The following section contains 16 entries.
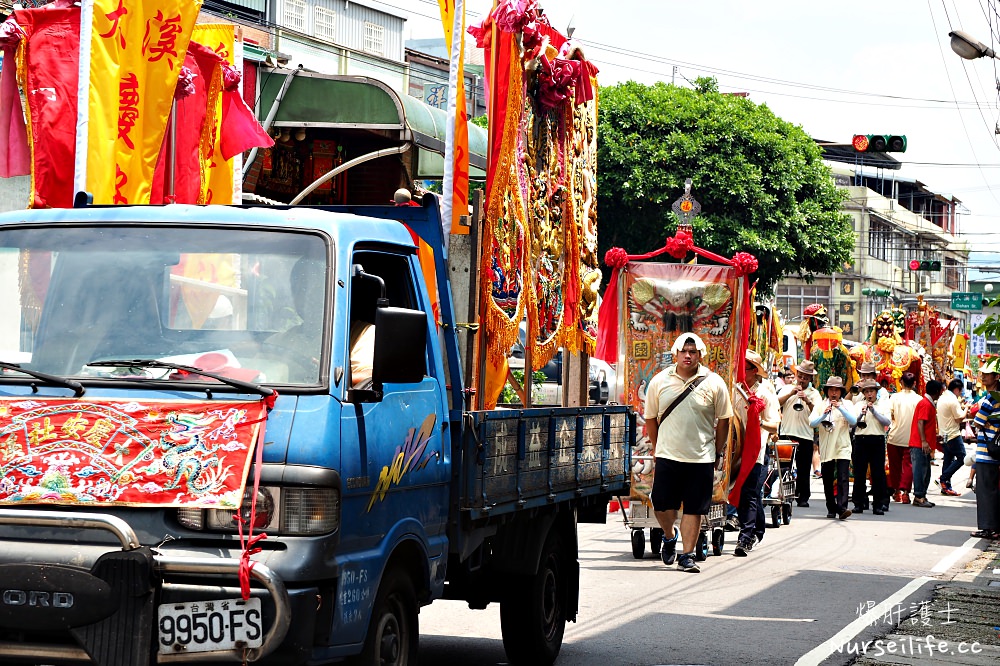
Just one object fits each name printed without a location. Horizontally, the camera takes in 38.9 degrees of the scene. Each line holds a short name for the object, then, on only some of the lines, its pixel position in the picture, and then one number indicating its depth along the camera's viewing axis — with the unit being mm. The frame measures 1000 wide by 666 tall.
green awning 14906
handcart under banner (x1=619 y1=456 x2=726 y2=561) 13555
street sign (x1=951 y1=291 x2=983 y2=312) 72000
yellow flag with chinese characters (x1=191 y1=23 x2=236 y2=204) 11508
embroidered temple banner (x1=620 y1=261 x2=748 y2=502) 14734
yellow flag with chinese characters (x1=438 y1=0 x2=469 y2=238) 7746
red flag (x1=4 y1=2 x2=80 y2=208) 9977
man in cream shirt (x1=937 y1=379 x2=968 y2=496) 22375
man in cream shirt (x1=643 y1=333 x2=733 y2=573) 11922
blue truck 4730
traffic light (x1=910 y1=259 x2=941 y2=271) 59228
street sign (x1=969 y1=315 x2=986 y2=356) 73781
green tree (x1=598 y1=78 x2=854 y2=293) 38438
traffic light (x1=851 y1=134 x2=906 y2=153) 24750
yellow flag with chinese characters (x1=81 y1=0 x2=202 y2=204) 9914
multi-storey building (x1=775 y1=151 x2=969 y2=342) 77250
